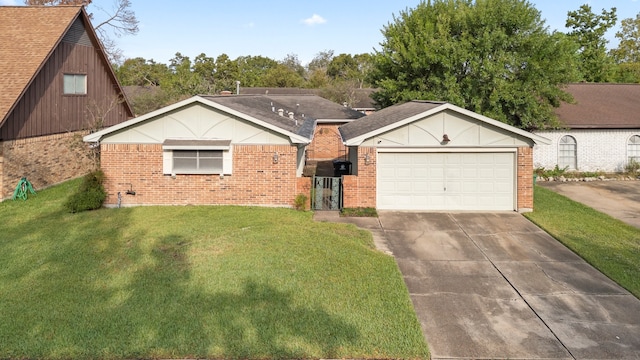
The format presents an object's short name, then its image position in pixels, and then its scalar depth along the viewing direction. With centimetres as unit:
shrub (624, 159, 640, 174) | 2327
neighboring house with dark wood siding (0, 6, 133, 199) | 1670
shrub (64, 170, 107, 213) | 1440
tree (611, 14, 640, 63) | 5016
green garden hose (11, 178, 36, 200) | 1656
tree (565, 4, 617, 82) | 3644
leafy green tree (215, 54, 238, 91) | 6912
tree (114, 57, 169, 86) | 6775
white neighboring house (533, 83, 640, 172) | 2327
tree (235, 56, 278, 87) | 7000
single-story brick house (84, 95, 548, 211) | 1498
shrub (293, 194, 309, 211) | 1495
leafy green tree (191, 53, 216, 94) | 7000
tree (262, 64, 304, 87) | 6781
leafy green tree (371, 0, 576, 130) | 2150
